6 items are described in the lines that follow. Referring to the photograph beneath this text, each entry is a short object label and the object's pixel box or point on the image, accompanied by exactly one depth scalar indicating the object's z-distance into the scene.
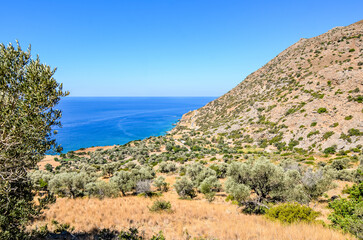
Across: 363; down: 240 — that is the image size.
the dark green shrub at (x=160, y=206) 10.84
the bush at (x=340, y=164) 22.65
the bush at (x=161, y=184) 21.02
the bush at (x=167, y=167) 30.95
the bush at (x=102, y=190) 16.03
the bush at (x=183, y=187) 18.11
